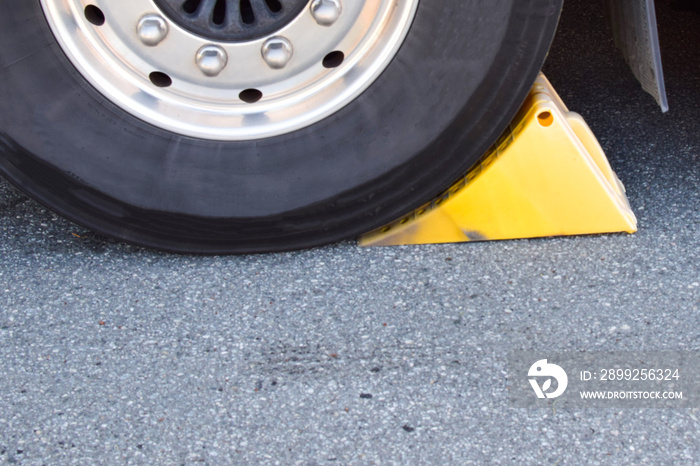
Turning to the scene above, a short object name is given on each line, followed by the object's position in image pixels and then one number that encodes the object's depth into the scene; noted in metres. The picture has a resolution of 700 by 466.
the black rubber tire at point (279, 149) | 2.61
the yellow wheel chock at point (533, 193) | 2.72
